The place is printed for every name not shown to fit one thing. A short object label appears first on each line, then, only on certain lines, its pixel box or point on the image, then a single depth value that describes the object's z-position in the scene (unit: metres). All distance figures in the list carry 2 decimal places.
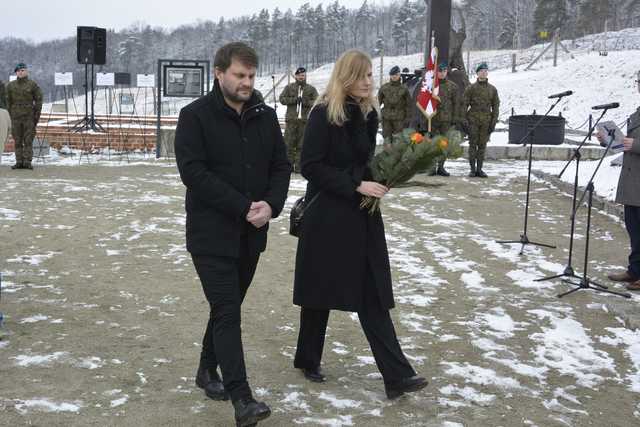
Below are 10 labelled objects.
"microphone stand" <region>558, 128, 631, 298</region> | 5.59
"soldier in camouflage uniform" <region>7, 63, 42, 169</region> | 12.66
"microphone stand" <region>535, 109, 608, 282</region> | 5.99
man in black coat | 3.15
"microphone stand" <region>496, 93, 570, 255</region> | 7.29
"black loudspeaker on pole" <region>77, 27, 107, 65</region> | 18.23
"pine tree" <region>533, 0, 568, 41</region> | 71.88
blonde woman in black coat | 3.49
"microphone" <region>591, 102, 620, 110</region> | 5.46
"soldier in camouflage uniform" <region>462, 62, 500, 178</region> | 12.74
